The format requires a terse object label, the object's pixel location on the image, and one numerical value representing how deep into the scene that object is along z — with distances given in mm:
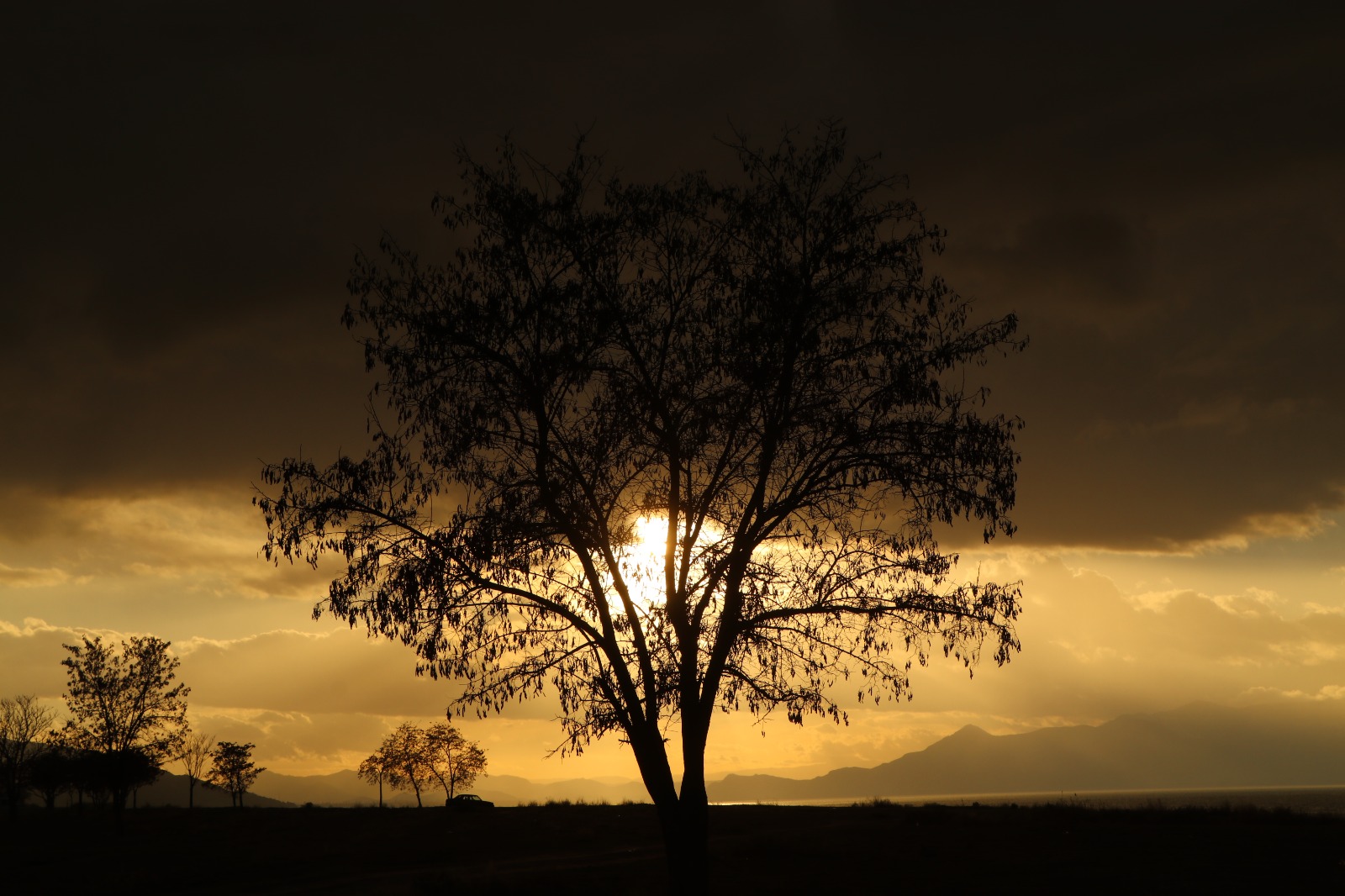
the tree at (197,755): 116056
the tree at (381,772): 111500
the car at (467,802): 73069
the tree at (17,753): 98688
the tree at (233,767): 119375
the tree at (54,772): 100062
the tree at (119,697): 59531
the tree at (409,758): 110500
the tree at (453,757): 109875
